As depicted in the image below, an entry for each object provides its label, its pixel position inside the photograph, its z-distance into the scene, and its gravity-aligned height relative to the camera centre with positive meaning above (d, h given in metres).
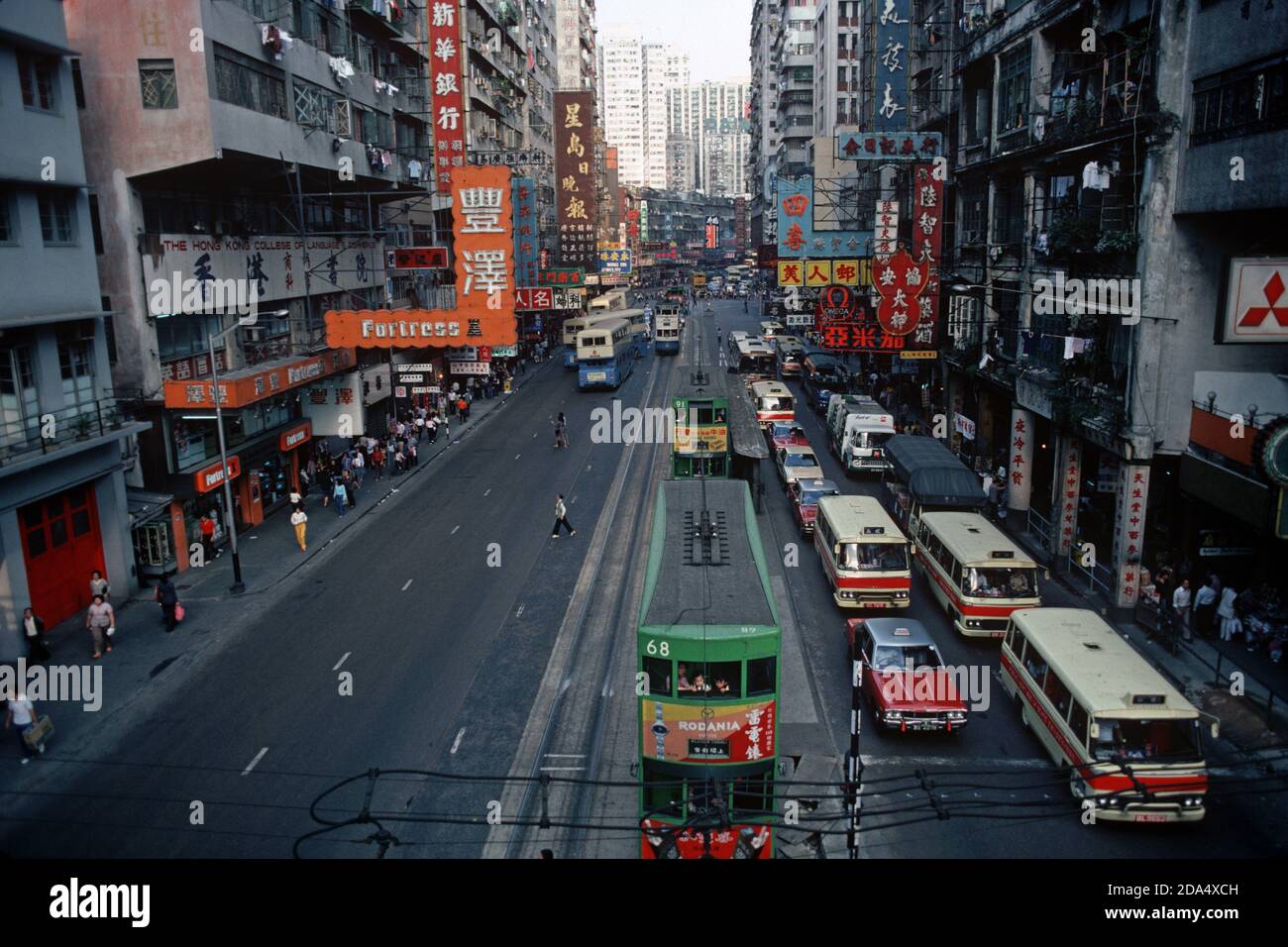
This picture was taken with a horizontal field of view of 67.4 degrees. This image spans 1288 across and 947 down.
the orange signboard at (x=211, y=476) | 29.22 -5.40
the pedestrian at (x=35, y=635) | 21.72 -7.38
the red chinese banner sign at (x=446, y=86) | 42.31 +9.01
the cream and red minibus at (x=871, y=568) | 23.75 -6.85
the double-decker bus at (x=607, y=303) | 84.44 -1.06
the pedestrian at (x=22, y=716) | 17.12 -7.24
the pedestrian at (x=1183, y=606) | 22.42 -7.54
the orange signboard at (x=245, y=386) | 27.75 -2.63
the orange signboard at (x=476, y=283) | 29.09 +0.29
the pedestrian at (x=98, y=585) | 23.30 -6.76
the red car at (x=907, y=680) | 17.34 -7.22
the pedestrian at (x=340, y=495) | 34.69 -7.02
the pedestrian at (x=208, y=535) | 29.81 -7.19
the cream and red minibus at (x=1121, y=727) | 14.33 -6.81
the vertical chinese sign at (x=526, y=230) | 70.09 +4.54
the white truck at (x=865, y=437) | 38.47 -6.02
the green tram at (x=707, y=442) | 32.09 -5.03
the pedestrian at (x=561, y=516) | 31.33 -7.19
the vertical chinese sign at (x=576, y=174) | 85.12 +10.18
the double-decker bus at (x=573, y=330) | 70.62 -2.92
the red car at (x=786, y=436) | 40.09 -6.23
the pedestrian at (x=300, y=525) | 29.80 -6.97
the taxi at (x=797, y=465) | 34.28 -6.51
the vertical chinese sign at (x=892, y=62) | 46.41 +10.77
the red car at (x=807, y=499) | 31.03 -6.92
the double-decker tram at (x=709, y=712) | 12.89 -5.61
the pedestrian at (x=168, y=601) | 23.67 -7.25
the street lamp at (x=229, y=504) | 26.50 -5.58
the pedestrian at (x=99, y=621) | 21.86 -7.13
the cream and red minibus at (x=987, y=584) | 22.14 -6.86
